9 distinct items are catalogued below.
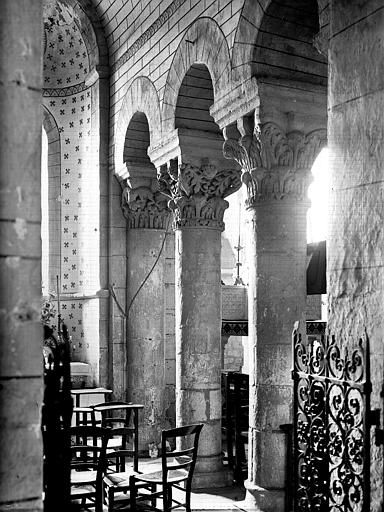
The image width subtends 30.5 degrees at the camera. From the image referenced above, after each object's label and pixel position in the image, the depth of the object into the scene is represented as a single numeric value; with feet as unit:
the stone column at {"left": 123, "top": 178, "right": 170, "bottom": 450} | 32.37
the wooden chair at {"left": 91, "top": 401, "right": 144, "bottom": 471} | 24.03
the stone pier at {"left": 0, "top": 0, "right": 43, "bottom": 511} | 7.11
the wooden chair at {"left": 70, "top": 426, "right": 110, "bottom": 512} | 16.78
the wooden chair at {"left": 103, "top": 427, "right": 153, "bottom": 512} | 18.65
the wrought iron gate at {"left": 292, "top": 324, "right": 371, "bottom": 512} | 11.79
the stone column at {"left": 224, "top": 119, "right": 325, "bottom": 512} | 20.72
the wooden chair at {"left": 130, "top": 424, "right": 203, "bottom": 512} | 18.42
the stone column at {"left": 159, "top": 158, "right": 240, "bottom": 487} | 25.99
